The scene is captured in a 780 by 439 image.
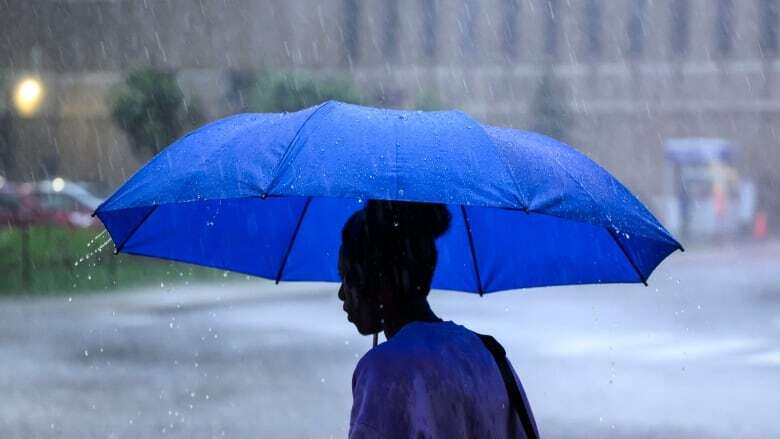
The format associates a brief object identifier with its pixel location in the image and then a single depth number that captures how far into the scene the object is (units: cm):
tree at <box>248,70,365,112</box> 3725
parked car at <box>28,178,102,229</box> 3062
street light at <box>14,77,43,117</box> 4778
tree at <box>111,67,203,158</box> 3894
